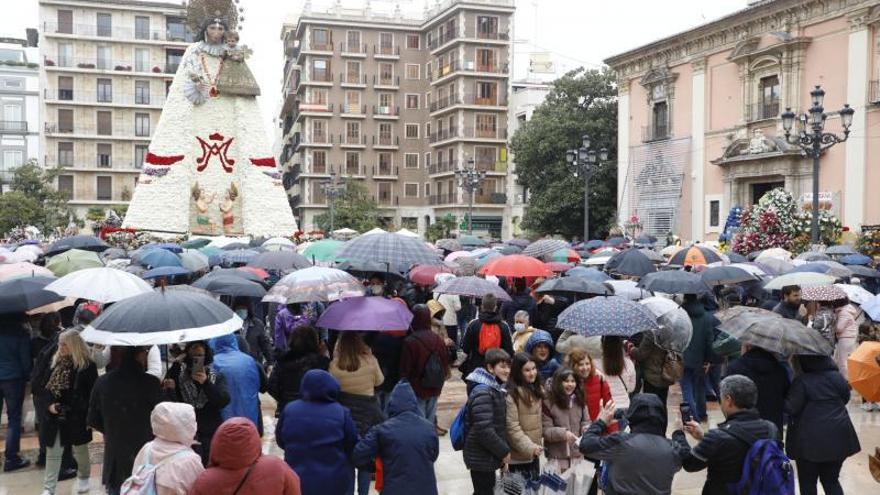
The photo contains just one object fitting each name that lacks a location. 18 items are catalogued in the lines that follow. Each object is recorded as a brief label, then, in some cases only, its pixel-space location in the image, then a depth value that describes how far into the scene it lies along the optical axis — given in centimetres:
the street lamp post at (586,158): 2417
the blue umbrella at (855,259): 1409
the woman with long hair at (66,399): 627
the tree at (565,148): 3859
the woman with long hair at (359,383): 605
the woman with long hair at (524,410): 545
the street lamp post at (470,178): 3136
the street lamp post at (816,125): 1612
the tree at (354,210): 4697
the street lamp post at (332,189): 3944
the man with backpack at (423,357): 710
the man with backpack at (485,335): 768
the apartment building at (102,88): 5506
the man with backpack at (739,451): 450
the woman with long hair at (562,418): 566
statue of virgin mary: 2925
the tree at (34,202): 4125
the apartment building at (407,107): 5381
